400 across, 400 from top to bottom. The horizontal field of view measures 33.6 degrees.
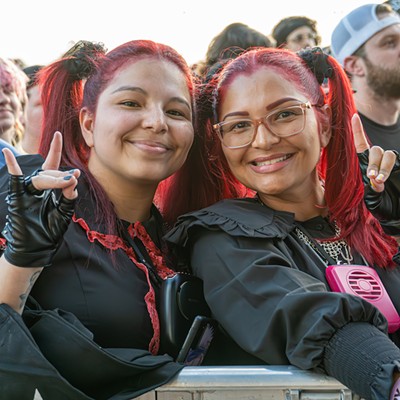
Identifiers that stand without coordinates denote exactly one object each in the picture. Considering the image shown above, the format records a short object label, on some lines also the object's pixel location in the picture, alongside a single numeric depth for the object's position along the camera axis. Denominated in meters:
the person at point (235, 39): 3.62
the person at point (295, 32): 4.50
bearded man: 3.76
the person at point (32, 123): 3.55
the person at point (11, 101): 3.40
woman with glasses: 1.60
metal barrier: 1.46
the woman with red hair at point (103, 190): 1.63
